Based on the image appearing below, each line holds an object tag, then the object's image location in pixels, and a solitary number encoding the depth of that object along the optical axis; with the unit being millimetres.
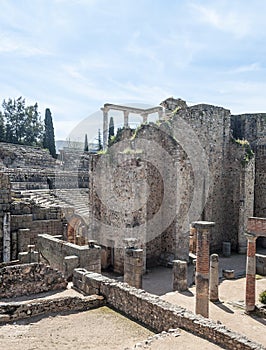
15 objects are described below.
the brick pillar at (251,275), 12008
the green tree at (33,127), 50250
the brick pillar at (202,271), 11172
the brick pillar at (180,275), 13914
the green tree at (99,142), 53462
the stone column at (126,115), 27141
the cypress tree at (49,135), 48219
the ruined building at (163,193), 17344
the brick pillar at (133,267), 12672
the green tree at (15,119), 49438
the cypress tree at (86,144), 53038
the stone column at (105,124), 25941
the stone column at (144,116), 26616
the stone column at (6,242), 16234
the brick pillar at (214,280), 13281
